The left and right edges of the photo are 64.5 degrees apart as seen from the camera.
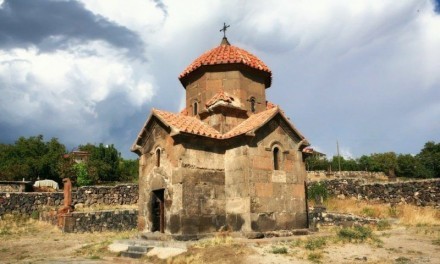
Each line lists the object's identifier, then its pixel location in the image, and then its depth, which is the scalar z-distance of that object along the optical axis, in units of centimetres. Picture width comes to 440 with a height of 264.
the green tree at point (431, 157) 4625
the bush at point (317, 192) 1905
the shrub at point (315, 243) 819
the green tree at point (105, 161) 3691
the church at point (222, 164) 976
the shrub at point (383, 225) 1209
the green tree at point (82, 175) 3276
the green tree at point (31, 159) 3481
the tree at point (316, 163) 4681
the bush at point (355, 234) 918
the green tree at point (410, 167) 4538
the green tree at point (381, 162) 4992
